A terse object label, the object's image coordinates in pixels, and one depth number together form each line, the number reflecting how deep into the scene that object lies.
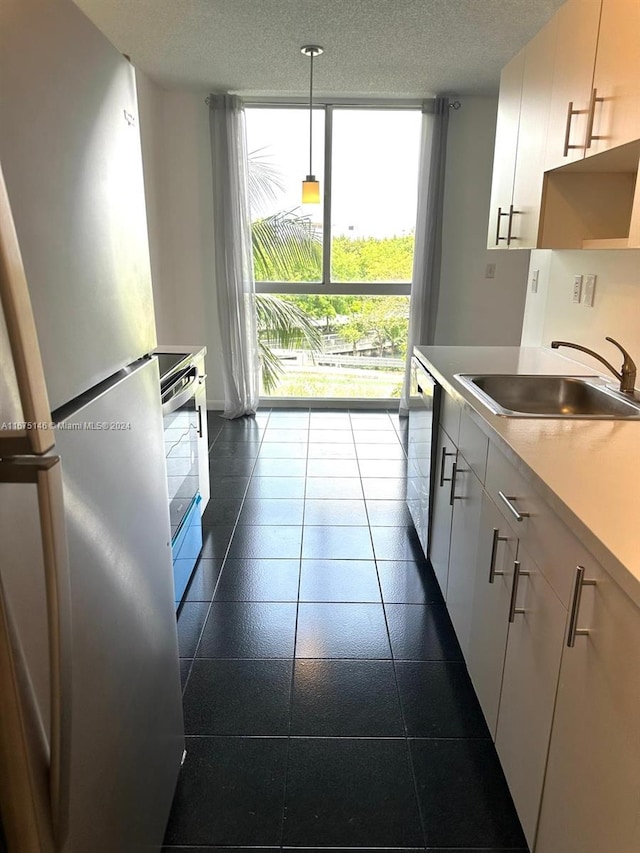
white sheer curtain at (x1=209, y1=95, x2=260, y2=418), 4.75
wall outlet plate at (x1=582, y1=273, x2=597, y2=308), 2.47
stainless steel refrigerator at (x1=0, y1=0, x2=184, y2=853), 0.70
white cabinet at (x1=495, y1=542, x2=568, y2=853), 1.24
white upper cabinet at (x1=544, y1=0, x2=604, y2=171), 1.84
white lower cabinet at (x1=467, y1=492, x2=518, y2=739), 1.55
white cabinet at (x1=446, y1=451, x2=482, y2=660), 1.90
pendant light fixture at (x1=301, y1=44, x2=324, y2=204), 3.99
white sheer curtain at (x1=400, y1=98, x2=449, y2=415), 4.79
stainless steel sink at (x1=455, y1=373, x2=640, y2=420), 2.18
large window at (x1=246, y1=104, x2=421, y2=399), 5.03
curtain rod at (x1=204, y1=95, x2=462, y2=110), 4.87
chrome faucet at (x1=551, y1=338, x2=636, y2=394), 1.92
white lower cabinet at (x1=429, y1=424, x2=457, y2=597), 2.29
